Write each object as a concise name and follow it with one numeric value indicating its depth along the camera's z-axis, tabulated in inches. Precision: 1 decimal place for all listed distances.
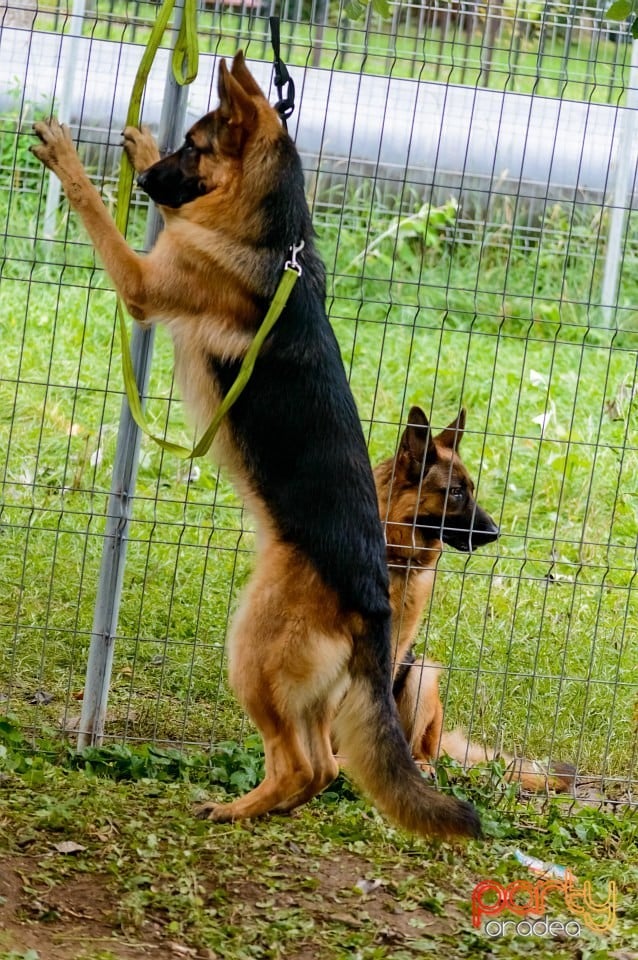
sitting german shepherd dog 373.7
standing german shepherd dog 301.7
